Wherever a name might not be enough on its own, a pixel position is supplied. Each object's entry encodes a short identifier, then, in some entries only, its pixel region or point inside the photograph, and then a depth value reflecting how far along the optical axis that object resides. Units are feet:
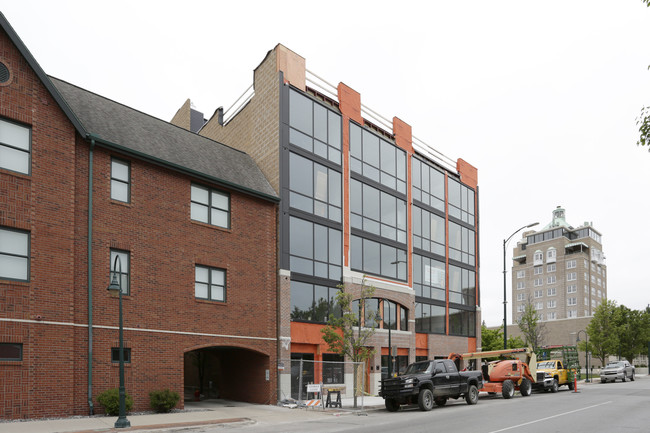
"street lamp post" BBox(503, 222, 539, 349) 107.45
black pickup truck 71.15
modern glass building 88.48
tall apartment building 336.08
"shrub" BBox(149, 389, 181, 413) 64.28
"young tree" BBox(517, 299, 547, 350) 159.33
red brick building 56.18
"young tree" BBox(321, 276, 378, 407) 82.43
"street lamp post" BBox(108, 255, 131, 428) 51.52
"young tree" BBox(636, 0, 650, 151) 32.12
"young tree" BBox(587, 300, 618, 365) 213.25
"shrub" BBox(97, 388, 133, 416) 59.36
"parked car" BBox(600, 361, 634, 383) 142.10
